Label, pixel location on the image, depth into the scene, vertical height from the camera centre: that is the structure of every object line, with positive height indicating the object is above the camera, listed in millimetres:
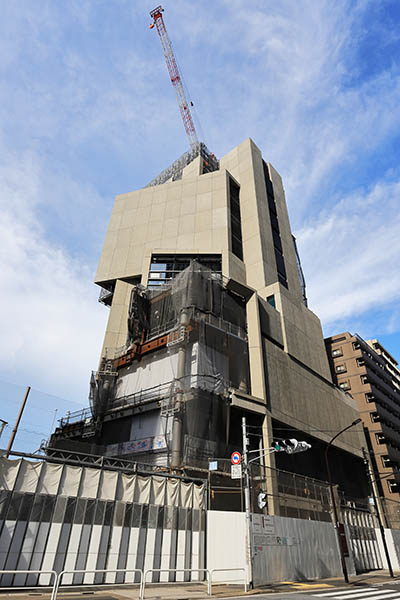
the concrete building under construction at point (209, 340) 28984 +17980
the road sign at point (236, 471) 17044 +3260
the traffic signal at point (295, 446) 17050 +4363
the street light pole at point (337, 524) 20364 +1761
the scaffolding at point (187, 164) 63869 +61149
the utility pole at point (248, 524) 15912 +1150
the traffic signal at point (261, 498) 18469 +2426
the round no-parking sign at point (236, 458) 17375 +3839
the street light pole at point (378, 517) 26125 +2830
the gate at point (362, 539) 27098 +1140
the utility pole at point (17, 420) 16062 +4859
